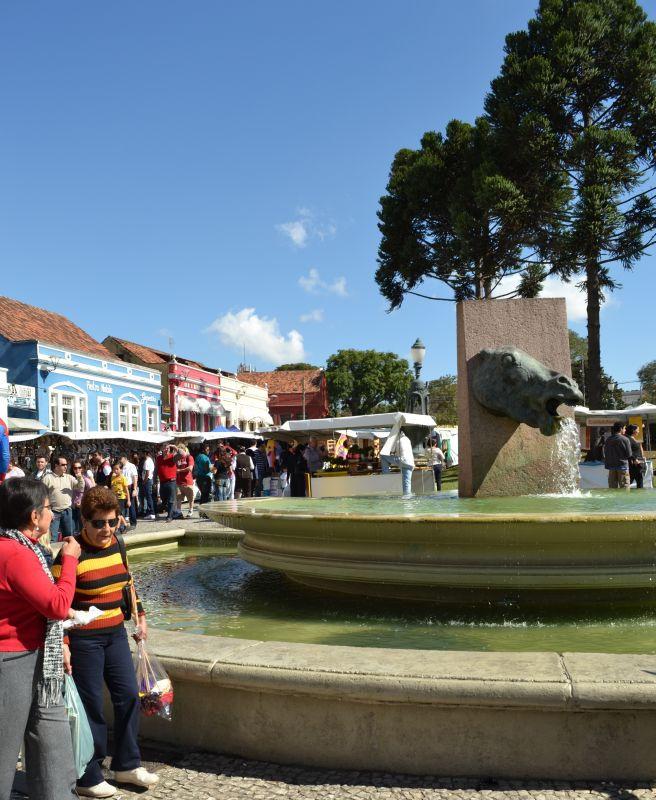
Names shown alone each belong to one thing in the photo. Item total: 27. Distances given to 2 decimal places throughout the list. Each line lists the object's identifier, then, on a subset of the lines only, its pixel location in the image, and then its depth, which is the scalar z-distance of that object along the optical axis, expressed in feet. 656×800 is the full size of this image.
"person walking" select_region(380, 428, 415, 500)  39.55
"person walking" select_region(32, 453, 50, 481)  38.02
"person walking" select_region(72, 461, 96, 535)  41.03
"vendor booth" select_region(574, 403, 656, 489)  51.44
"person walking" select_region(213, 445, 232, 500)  57.98
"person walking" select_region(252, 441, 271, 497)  69.72
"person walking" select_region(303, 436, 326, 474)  61.72
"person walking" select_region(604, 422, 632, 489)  40.29
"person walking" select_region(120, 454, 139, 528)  51.62
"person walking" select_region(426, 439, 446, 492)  62.60
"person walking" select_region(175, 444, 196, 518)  55.11
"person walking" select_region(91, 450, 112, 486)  58.56
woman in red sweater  8.74
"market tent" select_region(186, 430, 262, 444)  88.89
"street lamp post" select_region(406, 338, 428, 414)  77.51
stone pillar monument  25.26
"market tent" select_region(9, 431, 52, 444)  68.39
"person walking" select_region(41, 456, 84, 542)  33.71
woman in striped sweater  10.21
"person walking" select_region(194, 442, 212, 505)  60.59
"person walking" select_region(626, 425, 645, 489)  43.70
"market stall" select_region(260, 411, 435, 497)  52.90
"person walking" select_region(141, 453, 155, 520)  56.95
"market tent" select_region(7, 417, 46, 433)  78.89
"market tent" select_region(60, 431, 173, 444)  75.41
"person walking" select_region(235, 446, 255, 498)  65.21
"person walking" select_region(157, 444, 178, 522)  52.60
